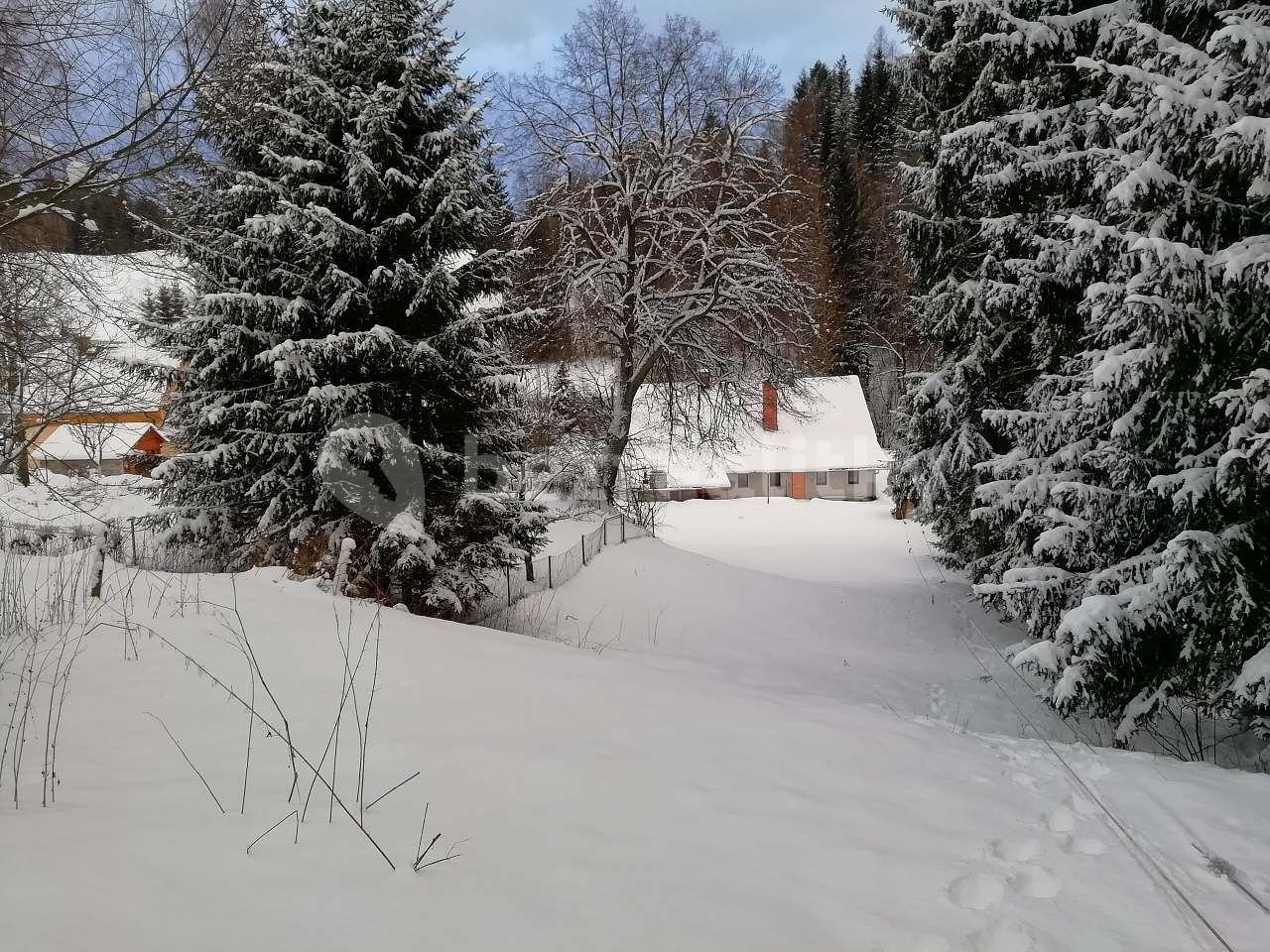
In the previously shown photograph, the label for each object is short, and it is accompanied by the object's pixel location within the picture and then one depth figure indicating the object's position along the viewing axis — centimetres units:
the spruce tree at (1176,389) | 512
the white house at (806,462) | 3538
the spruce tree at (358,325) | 862
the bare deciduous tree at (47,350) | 593
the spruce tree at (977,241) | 864
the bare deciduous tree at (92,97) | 478
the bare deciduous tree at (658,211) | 1844
